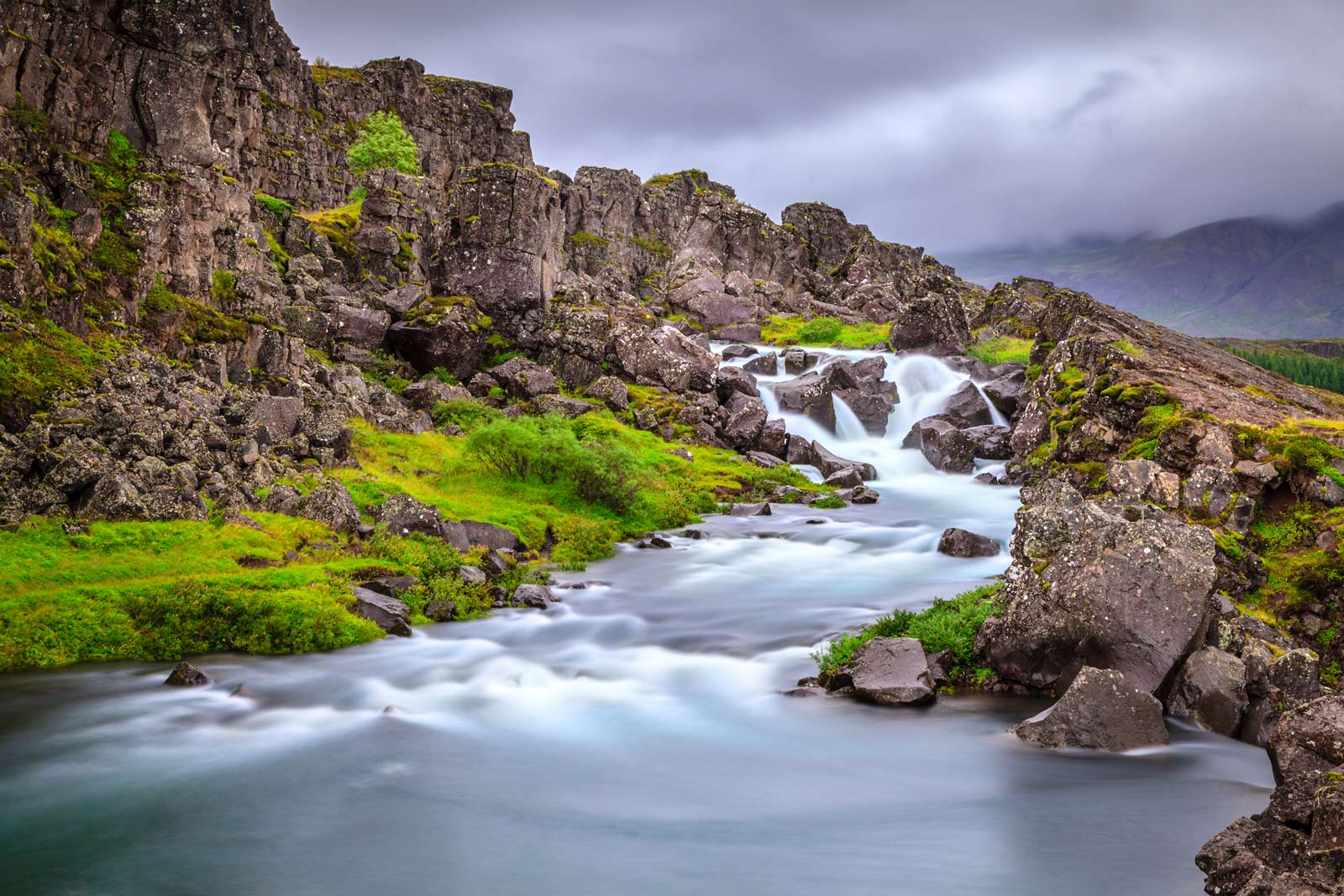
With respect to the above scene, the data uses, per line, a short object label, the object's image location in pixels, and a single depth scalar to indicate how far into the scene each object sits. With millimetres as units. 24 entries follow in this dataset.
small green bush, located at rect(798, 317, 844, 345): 66375
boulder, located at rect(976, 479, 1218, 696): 13297
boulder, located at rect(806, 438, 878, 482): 39375
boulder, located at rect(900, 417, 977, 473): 40312
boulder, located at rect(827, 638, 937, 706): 14266
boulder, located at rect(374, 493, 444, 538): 22203
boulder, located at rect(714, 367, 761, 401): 46094
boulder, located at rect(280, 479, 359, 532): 21672
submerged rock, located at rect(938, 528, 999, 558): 24562
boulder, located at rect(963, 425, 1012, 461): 41875
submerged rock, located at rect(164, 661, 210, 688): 14875
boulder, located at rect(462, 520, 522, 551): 23484
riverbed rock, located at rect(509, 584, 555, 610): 20484
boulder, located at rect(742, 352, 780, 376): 55281
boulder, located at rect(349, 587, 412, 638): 18062
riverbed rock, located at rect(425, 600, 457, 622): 19109
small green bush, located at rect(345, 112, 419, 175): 76500
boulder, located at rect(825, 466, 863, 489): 36594
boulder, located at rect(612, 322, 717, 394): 45312
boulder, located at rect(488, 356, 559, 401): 41094
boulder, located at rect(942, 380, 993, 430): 46094
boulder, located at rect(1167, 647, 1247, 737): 12781
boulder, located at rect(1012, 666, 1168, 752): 12336
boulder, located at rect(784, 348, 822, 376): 55312
